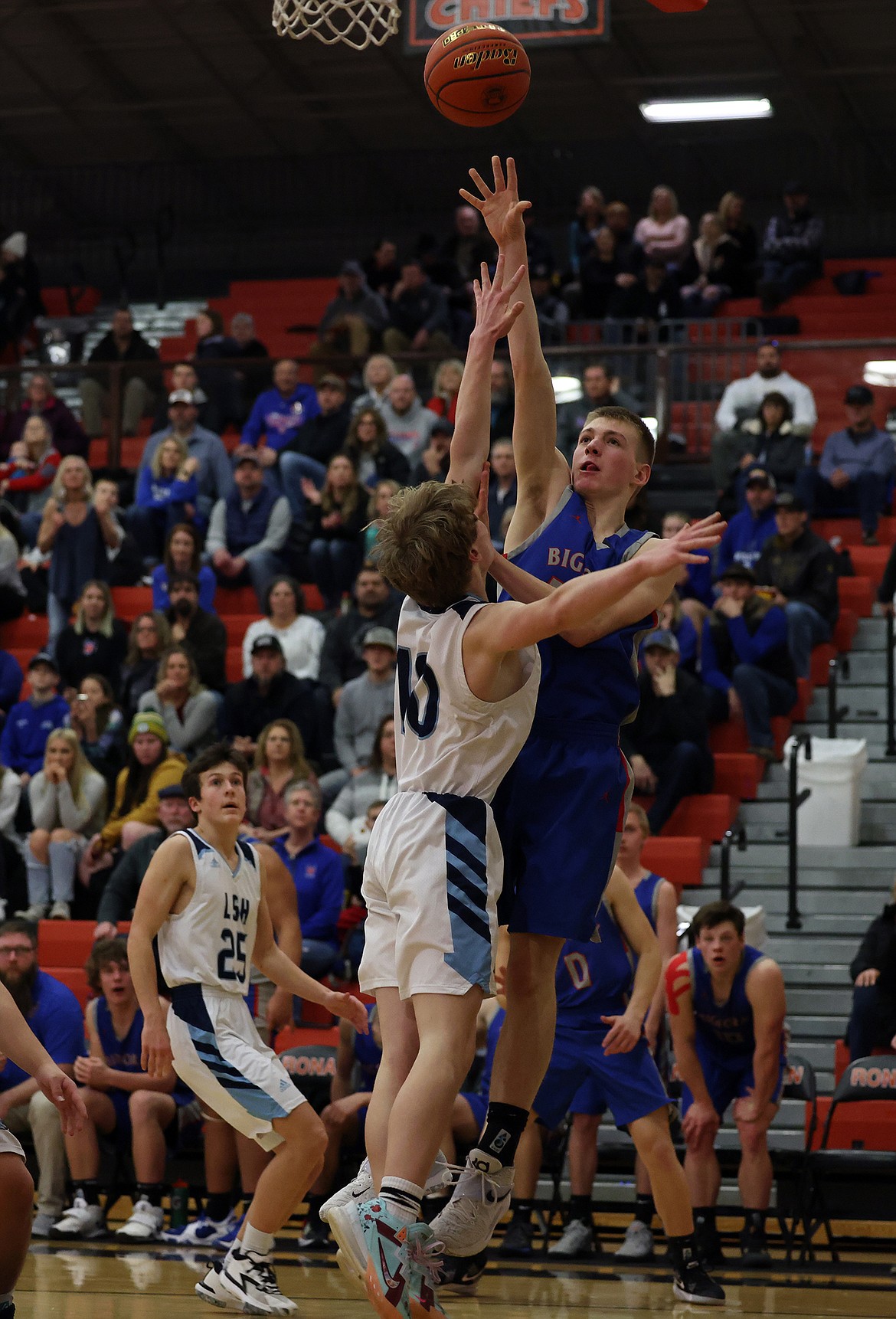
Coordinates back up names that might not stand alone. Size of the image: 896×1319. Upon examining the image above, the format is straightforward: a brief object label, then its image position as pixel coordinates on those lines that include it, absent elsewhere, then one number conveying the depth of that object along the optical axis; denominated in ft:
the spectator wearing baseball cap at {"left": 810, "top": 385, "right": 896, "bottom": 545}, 43.96
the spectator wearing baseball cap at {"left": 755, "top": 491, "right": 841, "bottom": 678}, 40.86
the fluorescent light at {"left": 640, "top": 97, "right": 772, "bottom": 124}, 66.39
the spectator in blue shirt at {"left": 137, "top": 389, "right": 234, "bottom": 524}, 47.39
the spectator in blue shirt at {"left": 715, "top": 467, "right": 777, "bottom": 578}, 42.27
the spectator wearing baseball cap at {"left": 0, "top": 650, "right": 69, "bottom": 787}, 41.16
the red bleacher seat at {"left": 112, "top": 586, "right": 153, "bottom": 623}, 46.39
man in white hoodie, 45.19
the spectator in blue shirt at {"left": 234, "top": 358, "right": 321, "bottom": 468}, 49.33
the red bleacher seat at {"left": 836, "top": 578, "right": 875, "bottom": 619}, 43.60
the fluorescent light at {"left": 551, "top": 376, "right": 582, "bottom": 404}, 45.68
